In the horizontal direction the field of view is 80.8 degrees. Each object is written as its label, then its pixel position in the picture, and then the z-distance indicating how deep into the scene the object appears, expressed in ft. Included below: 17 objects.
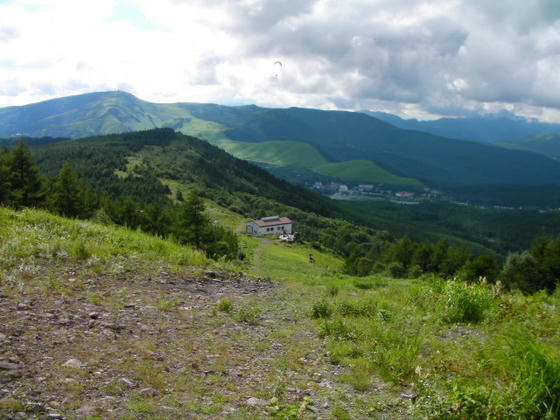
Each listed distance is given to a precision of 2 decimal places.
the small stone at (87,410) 14.53
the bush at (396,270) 206.80
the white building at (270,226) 408.46
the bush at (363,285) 55.38
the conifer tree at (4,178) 130.00
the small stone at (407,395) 18.55
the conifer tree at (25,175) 142.51
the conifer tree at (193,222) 135.54
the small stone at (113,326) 23.06
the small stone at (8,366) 16.35
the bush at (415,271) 186.37
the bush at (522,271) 145.52
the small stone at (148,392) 16.85
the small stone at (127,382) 17.29
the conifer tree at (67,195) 142.82
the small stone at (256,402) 17.29
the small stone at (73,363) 17.93
